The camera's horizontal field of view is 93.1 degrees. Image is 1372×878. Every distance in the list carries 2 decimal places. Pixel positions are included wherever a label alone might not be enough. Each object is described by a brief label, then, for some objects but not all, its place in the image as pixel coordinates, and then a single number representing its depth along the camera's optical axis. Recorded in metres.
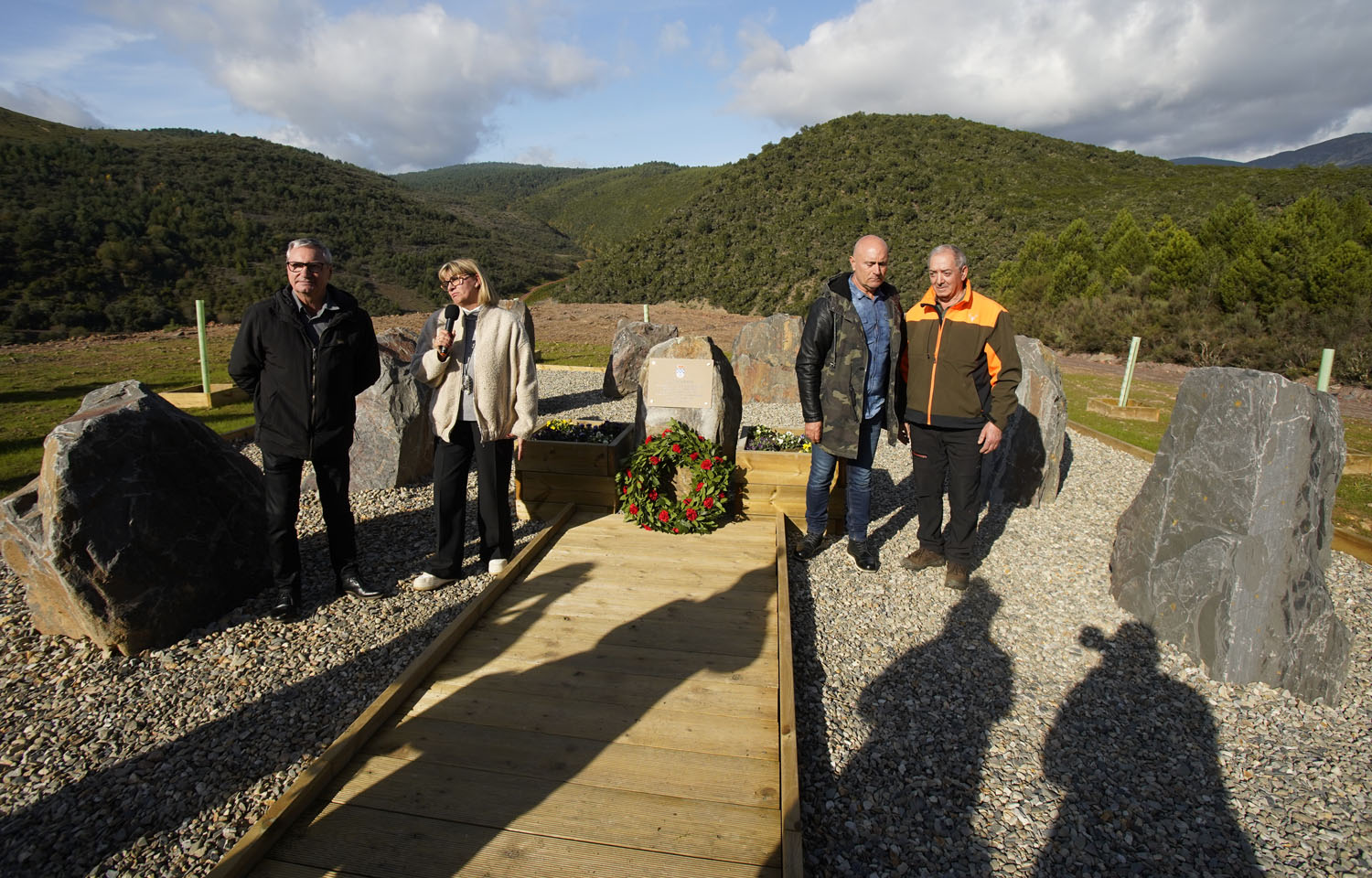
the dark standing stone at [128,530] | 3.40
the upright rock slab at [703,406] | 5.66
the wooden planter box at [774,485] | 5.45
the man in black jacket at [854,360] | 4.20
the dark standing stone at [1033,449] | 6.41
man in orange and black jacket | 4.07
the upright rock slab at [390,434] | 6.46
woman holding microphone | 4.00
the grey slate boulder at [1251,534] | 3.45
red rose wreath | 5.13
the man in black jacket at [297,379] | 3.68
